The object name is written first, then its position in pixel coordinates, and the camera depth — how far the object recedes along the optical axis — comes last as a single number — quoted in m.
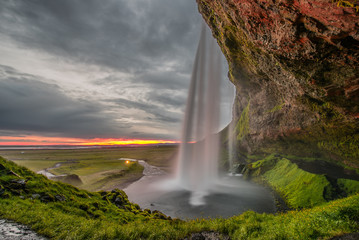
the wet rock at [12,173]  12.70
